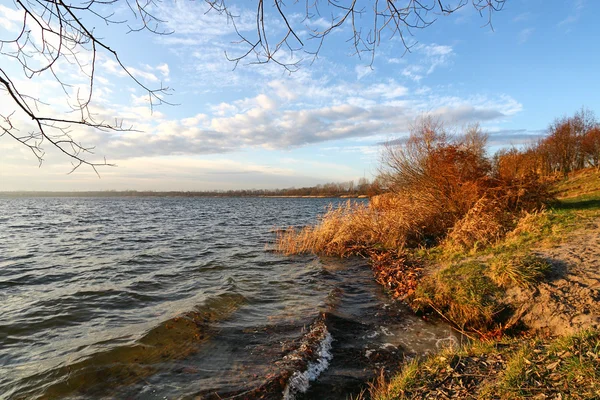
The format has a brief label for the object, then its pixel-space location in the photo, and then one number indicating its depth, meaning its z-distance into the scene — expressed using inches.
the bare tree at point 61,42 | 69.0
